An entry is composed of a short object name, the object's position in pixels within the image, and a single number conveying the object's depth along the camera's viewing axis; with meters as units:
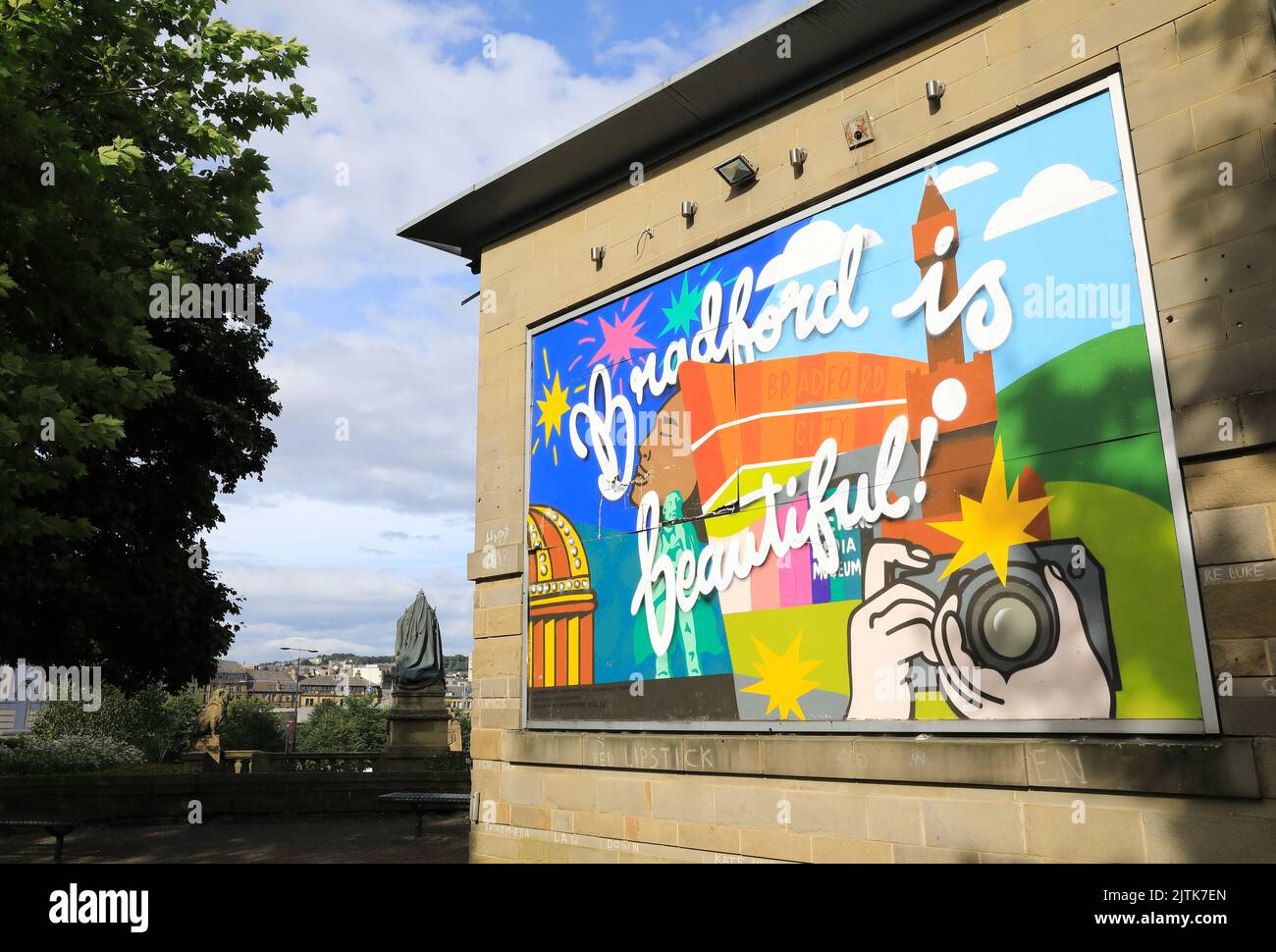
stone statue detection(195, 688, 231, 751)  24.83
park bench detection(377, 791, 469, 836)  13.70
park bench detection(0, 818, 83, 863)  11.27
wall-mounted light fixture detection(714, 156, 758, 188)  8.50
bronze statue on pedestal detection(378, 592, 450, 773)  21.60
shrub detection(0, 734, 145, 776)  20.34
